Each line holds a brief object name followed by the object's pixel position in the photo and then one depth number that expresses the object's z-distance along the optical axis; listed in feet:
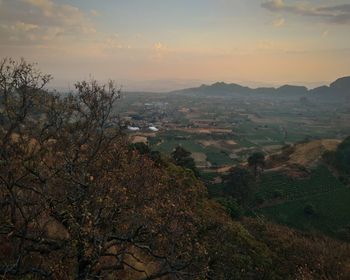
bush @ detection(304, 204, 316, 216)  230.48
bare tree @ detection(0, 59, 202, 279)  48.52
